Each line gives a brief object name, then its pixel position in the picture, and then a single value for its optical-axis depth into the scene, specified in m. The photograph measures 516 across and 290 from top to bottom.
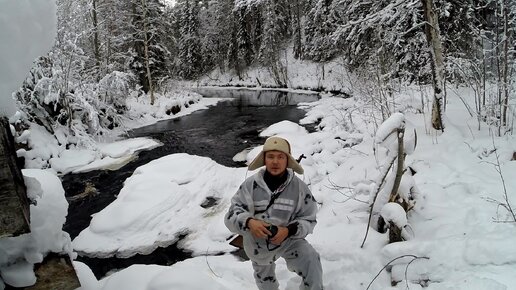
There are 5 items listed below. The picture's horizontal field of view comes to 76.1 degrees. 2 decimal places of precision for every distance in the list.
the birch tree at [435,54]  5.20
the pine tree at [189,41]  34.44
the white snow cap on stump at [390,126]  2.84
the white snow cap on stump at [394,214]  2.88
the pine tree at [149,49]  17.28
